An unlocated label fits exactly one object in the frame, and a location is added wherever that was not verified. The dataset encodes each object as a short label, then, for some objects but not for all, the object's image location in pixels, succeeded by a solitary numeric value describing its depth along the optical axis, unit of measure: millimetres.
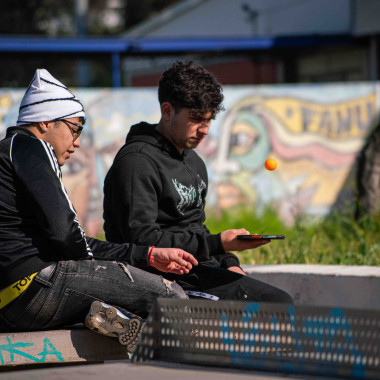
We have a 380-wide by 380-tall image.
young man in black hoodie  7746
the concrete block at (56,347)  6980
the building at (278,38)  35562
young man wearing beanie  6680
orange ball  8086
